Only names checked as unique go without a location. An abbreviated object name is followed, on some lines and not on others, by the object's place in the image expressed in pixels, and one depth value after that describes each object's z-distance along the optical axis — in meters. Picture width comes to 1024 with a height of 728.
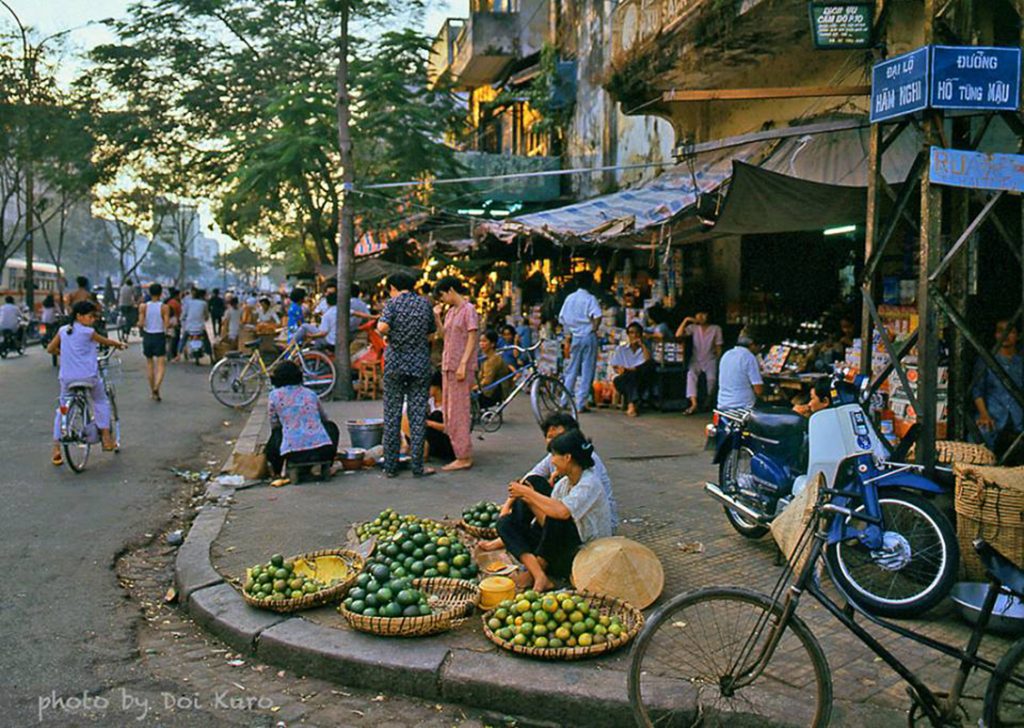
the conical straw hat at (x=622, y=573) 4.75
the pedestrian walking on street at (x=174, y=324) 20.56
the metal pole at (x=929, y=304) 5.36
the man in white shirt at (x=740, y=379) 8.02
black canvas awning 7.93
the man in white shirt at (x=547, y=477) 5.17
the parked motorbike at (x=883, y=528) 4.70
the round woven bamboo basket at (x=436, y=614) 4.32
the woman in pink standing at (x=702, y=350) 12.10
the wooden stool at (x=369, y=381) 14.09
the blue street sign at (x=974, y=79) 5.11
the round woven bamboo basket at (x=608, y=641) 4.09
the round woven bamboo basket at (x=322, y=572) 4.73
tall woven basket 4.63
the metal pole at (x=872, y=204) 6.05
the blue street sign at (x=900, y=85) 5.23
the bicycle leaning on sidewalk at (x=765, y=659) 3.10
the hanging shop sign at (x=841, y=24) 6.42
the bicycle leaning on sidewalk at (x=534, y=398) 10.75
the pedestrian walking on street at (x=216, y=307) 27.03
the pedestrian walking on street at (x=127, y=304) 27.42
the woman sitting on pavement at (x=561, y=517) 4.97
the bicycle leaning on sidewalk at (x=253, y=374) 13.59
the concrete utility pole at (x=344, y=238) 12.73
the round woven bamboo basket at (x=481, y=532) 5.98
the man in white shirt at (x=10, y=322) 21.69
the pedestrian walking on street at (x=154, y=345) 13.94
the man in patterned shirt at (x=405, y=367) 8.23
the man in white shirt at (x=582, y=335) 12.09
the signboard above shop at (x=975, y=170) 5.17
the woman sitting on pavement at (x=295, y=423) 7.76
